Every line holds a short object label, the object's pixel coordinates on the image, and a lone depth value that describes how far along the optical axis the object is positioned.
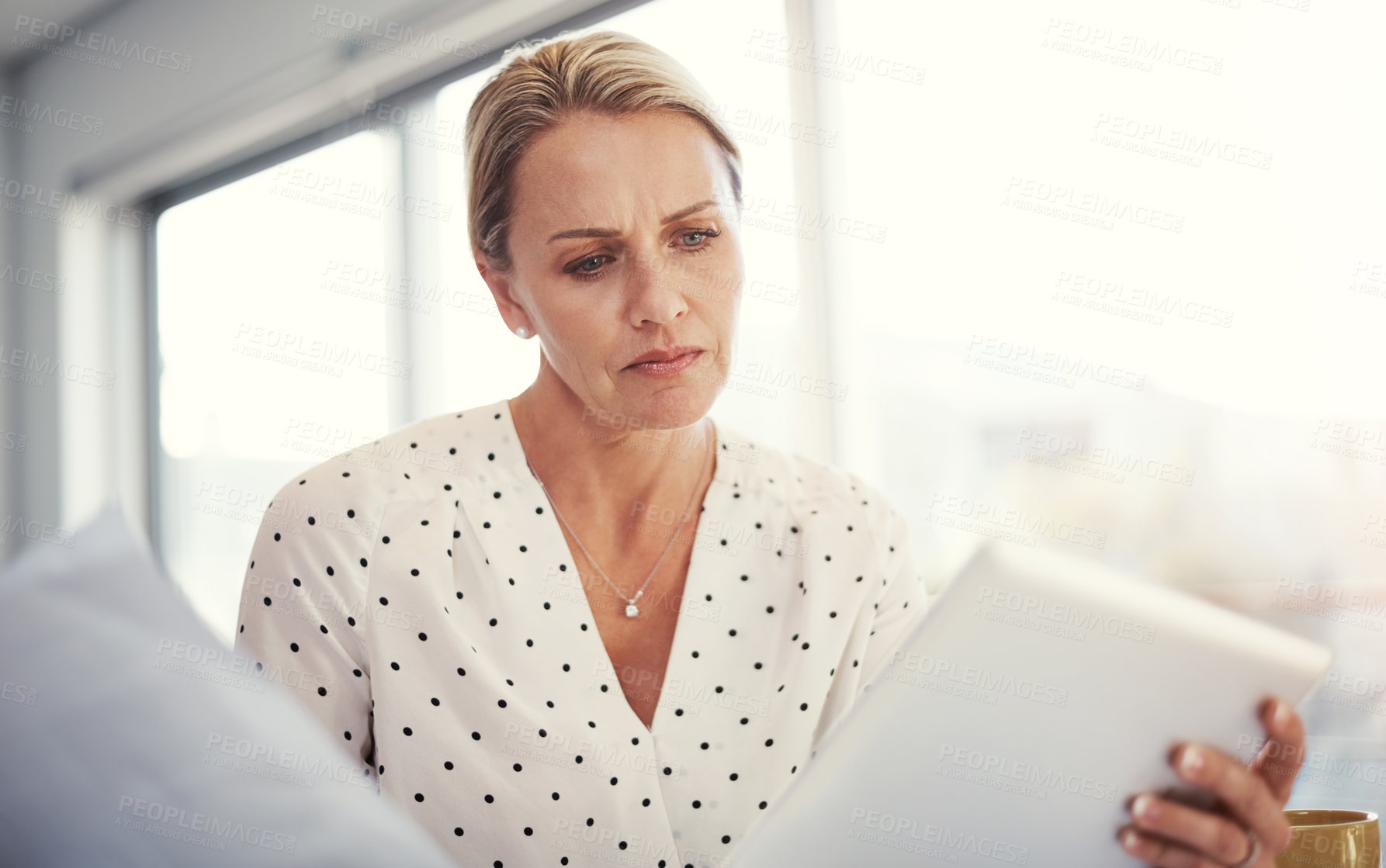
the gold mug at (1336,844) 0.62
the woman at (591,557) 1.04
